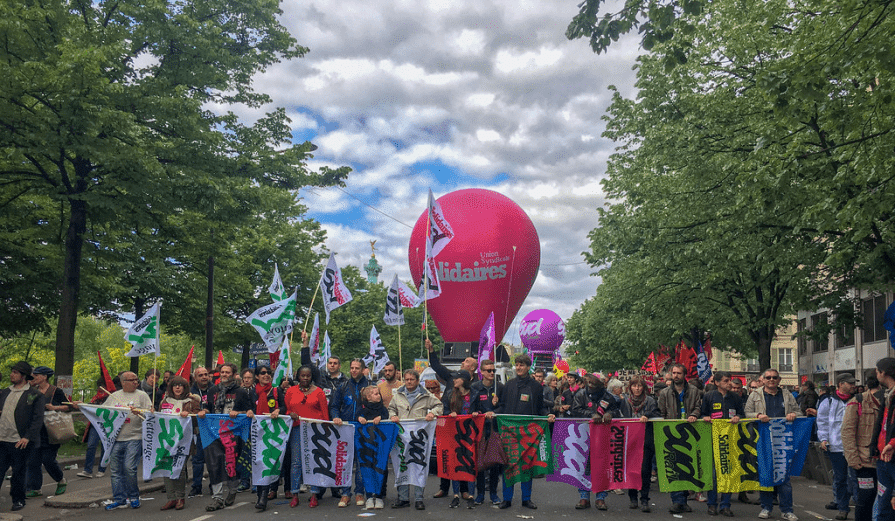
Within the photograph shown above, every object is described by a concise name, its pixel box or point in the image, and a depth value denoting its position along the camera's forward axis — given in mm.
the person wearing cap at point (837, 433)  10797
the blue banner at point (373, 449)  11016
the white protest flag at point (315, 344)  19244
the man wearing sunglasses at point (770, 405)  10672
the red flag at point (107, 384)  14328
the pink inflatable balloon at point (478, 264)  25250
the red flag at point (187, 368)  14098
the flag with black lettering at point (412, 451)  11102
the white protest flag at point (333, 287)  16578
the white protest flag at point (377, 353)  20391
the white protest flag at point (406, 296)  23253
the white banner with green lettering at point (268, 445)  11008
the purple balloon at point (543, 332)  50594
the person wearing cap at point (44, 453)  11305
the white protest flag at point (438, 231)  15820
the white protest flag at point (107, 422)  10969
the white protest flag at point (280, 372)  12305
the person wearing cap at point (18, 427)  10531
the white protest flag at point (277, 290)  17712
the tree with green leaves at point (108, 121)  15367
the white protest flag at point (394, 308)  18875
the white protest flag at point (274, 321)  14203
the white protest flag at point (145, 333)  12125
